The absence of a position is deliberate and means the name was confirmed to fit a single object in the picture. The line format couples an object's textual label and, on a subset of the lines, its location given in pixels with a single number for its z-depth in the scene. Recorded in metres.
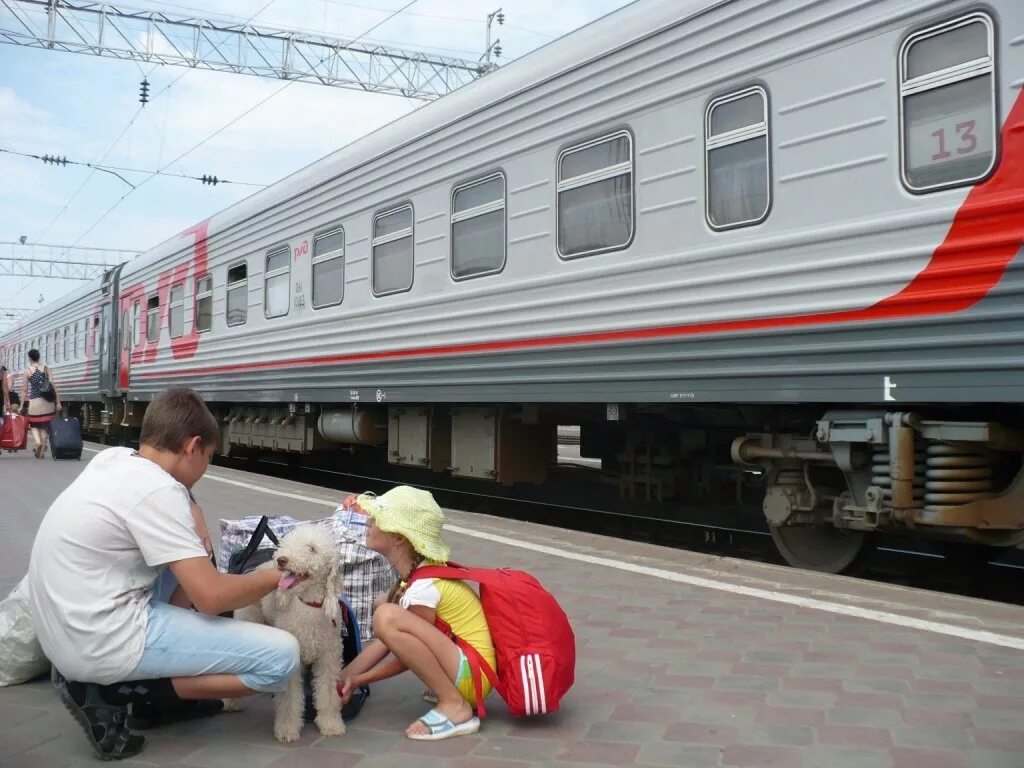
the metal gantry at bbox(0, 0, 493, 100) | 19.08
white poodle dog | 3.26
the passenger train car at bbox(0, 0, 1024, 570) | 5.09
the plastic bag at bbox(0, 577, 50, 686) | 3.80
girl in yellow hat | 3.38
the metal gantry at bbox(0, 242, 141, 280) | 43.66
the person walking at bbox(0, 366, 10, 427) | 13.60
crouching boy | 3.06
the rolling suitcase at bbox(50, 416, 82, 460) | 15.13
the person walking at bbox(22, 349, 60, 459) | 15.73
